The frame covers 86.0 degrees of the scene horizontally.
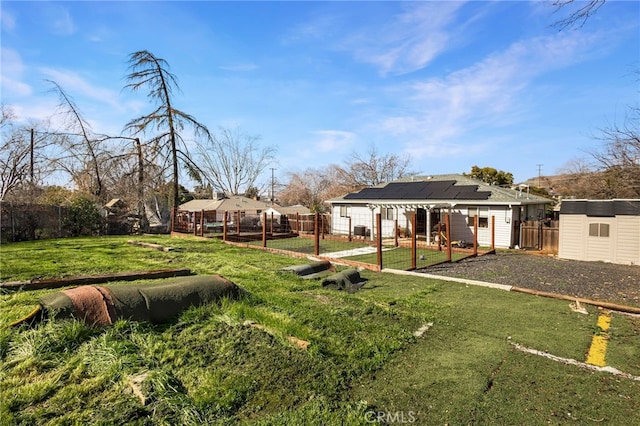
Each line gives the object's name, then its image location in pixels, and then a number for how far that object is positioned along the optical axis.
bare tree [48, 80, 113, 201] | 21.36
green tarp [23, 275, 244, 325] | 3.48
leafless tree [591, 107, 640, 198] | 12.13
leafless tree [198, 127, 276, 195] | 44.72
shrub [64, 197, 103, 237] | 16.72
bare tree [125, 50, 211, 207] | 20.66
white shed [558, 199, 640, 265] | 10.77
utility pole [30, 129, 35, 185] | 21.80
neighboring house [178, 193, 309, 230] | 21.81
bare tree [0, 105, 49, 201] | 21.42
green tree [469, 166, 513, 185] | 31.36
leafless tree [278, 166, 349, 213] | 47.12
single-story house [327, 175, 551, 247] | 16.05
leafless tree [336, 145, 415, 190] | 38.28
